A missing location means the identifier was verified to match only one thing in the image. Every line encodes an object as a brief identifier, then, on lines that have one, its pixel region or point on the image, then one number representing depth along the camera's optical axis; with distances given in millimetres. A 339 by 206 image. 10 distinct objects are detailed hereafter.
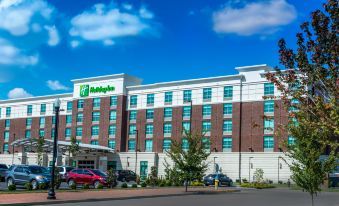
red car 36494
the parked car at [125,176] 52719
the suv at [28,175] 31267
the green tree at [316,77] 12578
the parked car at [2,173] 39309
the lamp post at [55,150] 23047
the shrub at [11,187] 27969
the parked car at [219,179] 52000
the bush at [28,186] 29812
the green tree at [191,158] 35500
